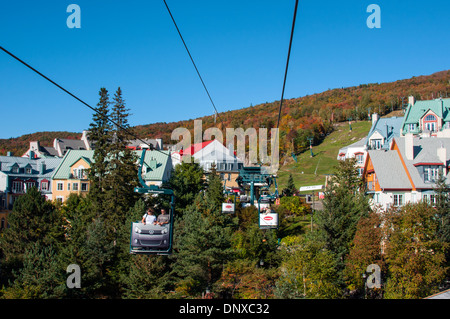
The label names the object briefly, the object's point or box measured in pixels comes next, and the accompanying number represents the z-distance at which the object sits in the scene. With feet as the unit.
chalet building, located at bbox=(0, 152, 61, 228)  215.92
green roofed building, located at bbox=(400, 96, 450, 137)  212.84
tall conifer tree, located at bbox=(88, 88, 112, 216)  169.68
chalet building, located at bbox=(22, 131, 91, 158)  356.18
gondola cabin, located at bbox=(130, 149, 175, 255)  60.13
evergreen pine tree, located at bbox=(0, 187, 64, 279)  155.02
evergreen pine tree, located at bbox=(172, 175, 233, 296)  138.62
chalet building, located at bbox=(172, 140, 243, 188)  249.34
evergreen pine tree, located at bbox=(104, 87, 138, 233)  163.73
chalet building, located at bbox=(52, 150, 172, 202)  210.18
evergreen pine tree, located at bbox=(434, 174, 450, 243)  116.47
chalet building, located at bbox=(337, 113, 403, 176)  199.52
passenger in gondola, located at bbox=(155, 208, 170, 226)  61.41
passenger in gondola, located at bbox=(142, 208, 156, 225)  62.34
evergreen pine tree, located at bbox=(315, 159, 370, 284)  130.52
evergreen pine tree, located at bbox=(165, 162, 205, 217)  185.88
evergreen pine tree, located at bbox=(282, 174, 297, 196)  219.75
